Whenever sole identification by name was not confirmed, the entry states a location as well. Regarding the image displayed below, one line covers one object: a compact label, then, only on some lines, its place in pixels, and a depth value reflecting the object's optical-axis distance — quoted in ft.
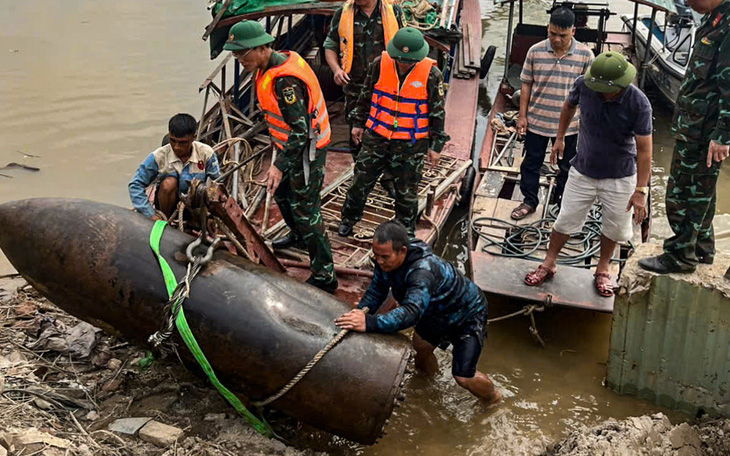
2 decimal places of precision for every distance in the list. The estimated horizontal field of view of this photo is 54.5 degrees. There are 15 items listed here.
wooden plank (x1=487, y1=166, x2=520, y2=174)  24.40
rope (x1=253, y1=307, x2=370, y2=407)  12.35
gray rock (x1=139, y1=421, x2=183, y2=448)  13.05
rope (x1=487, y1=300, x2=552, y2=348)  17.26
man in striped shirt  19.76
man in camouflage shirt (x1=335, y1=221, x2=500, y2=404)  12.87
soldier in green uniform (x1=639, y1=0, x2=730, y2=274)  13.21
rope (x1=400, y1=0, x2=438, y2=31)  24.40
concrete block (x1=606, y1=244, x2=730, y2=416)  14.47
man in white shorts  14.93
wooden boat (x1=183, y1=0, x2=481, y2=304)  19.92
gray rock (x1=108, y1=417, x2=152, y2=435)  13.21
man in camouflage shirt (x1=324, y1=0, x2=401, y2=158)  20.35
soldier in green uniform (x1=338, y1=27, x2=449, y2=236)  17.46
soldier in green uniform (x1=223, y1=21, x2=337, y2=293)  15.06
